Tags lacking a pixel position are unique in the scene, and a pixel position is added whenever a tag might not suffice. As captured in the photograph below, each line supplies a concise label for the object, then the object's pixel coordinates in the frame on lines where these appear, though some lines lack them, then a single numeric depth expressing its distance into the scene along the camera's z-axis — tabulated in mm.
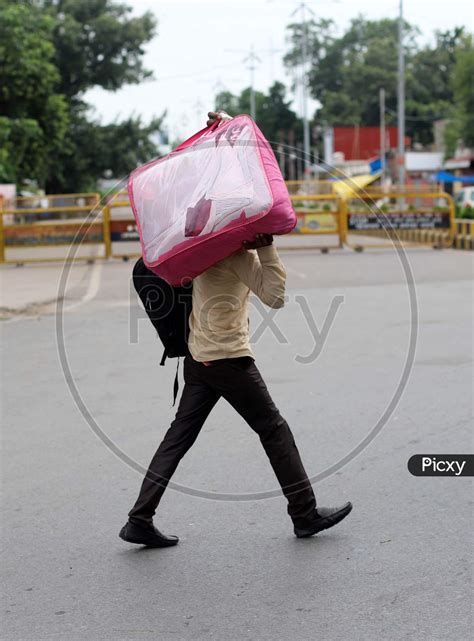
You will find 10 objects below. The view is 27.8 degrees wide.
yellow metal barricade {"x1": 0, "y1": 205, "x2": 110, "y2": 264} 21938
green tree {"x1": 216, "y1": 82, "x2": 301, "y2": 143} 98000
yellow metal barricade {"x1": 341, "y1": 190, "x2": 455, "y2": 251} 23047
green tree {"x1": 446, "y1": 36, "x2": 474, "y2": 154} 50750
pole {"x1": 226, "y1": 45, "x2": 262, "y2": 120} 53206
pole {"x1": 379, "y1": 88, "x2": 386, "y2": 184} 63444
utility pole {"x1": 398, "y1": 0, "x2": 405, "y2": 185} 34984
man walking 4031
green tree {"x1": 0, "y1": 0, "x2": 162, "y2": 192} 44406
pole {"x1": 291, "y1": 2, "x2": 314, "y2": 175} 43266
